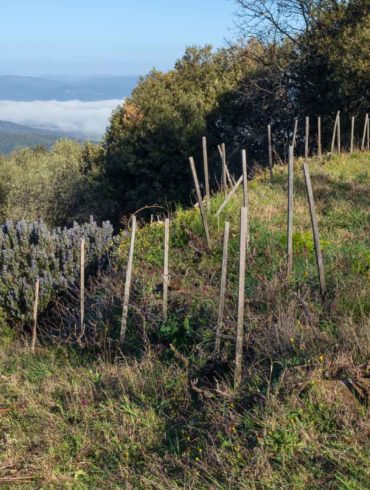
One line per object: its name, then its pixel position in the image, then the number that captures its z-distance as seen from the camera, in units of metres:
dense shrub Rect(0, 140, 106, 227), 22.72
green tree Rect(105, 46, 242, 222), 21.20
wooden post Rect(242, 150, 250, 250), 7.85
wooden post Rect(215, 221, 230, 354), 4.98
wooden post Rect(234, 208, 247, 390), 4.59
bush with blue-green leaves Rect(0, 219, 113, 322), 9.27
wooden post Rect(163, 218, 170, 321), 6.10
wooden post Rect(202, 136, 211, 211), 9.30
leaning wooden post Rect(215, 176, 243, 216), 8.71
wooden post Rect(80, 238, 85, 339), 6.58
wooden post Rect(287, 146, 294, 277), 6.33
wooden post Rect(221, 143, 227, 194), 10.05
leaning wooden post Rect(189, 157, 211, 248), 8.23
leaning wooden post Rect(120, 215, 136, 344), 6.10
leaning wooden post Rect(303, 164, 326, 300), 5.40
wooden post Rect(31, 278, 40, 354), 6.65
